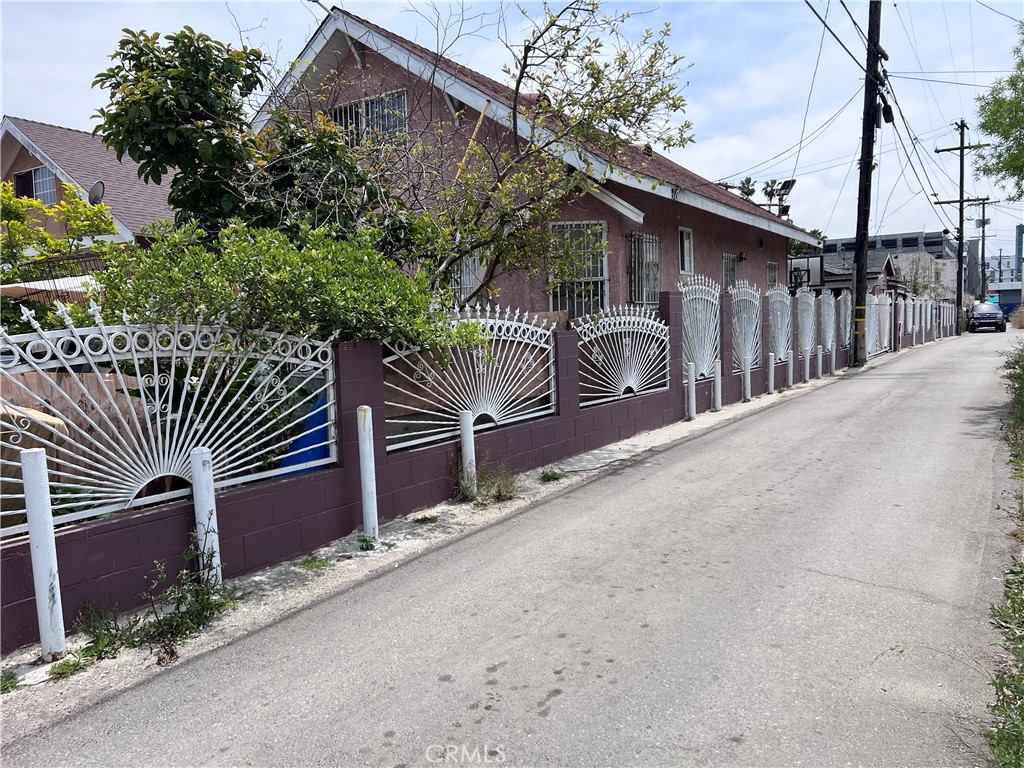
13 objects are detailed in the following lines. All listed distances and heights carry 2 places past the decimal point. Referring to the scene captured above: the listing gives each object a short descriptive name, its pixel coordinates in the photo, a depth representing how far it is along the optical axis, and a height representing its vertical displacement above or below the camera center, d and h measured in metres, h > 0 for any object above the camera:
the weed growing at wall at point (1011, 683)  2.63 -1.60
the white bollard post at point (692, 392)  11.45 -1.21
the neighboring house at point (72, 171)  15.05 +3.76
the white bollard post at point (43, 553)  3.69 -1.06
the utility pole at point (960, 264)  44.16 +2.31
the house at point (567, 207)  11.06 +2.17
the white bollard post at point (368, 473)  5.64 -1.11
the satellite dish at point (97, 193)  13.54 +2.76
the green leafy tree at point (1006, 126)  12.30 +2.99
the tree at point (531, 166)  7.88 +1.82
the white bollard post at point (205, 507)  4.51 -1.04
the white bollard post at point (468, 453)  6.85 -1.20
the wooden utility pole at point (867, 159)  18.19 +3.74
